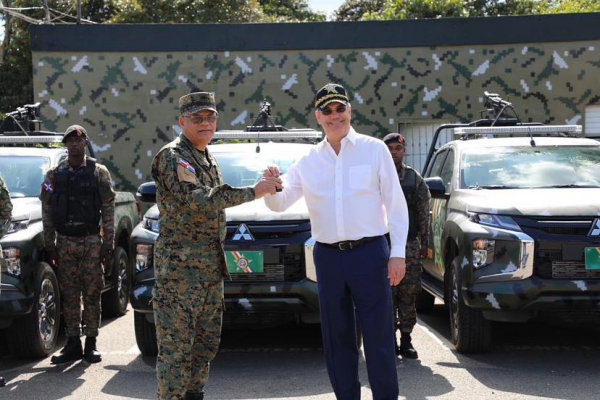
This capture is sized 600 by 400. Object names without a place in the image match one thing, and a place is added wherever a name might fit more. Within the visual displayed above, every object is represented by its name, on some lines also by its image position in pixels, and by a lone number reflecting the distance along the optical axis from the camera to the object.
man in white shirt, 4.77
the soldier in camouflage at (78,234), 7.27
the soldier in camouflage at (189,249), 4.72
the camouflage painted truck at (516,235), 6.66
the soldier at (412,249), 7.32
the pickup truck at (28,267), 7.01
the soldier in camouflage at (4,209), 6.16
